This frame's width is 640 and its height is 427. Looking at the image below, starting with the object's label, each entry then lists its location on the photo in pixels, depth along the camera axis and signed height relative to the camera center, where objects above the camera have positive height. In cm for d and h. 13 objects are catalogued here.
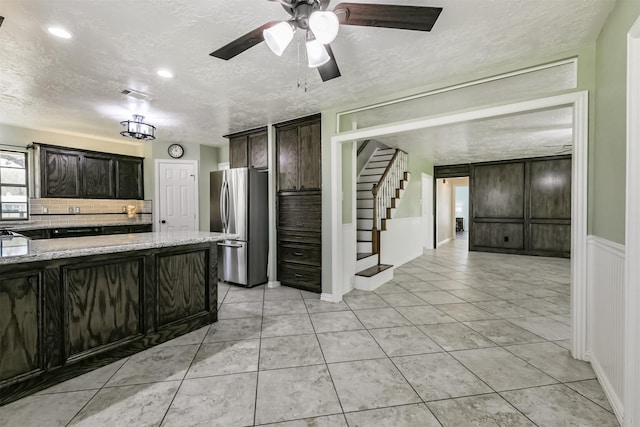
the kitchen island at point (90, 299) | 178 -68
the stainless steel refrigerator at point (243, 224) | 423 -22
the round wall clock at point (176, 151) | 569 +121
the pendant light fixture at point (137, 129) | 352 +104
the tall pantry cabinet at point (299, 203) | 392 +11
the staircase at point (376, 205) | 439 +8
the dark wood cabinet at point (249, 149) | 456 +104
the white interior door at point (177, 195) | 562 +31
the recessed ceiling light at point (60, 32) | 201 +129
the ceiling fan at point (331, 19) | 137 +100
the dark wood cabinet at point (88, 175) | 459 +64
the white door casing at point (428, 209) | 790 +2
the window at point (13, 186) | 441 +39
